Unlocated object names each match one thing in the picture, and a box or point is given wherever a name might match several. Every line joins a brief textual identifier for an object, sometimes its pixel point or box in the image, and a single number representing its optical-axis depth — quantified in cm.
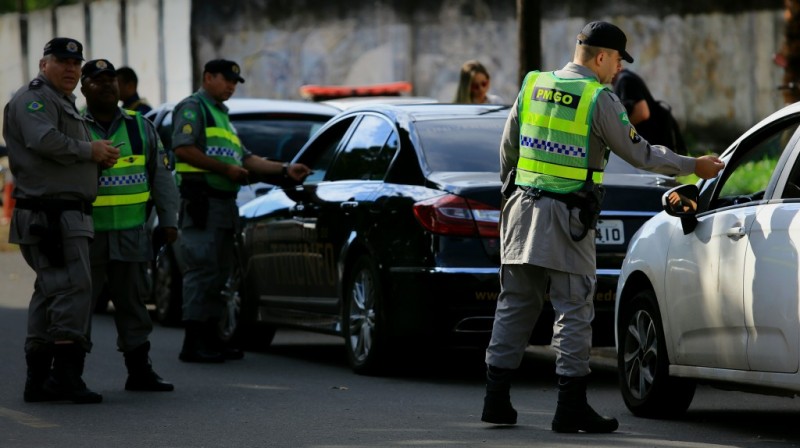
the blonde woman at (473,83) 2786
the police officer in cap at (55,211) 1784
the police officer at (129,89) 2886
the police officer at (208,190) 2242
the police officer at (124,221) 1886
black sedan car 1864
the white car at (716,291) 1384
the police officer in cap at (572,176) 1509
